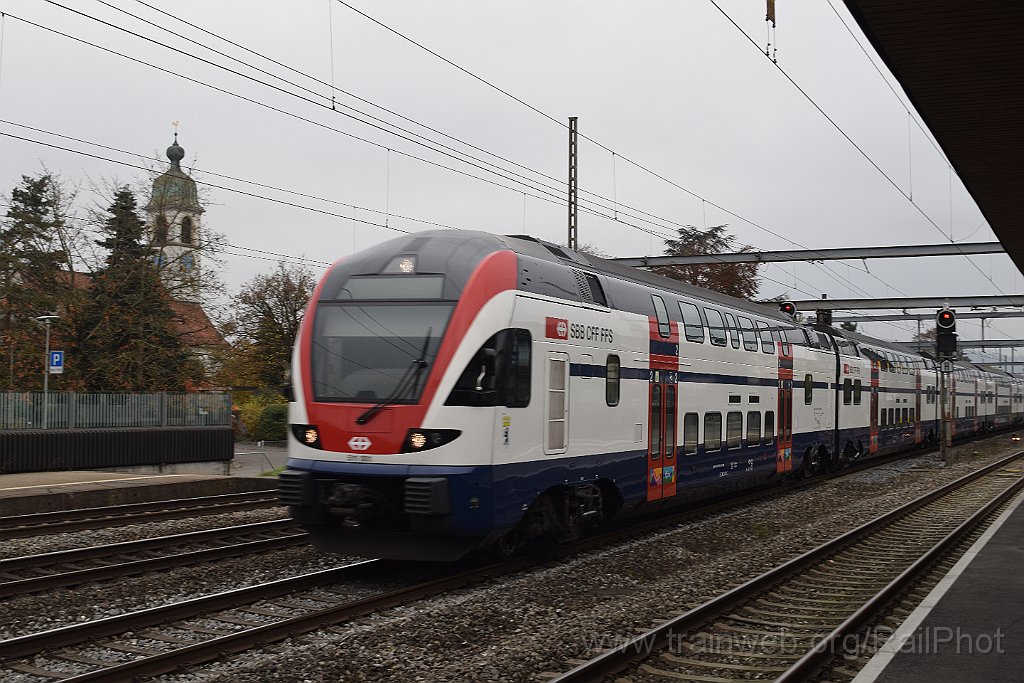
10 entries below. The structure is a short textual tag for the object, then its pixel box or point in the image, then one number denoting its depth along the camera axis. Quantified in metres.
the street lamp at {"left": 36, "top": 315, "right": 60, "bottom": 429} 27.89
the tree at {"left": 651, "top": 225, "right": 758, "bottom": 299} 51.62
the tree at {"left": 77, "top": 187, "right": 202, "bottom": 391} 34.72
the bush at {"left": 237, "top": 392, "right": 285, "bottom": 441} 48.28
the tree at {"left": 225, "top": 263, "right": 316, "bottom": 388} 58.05
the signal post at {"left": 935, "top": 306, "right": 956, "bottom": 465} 25.67
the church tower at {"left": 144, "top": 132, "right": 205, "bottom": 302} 35.34
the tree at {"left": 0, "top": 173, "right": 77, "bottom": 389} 33.12
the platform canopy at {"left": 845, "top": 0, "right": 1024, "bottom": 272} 7.45
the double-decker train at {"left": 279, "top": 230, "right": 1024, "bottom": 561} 10.34
